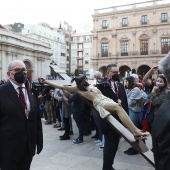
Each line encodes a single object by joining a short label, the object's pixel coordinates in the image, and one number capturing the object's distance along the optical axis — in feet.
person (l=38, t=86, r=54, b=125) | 27.32
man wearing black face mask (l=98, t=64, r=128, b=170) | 11.46
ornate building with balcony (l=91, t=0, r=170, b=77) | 113.29
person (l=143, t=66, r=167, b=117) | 12.52
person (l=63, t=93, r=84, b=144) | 18.41
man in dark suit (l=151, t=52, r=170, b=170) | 3.97
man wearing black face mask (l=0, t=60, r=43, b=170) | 8.45
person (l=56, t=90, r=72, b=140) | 19.65
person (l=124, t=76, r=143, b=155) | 15.79
